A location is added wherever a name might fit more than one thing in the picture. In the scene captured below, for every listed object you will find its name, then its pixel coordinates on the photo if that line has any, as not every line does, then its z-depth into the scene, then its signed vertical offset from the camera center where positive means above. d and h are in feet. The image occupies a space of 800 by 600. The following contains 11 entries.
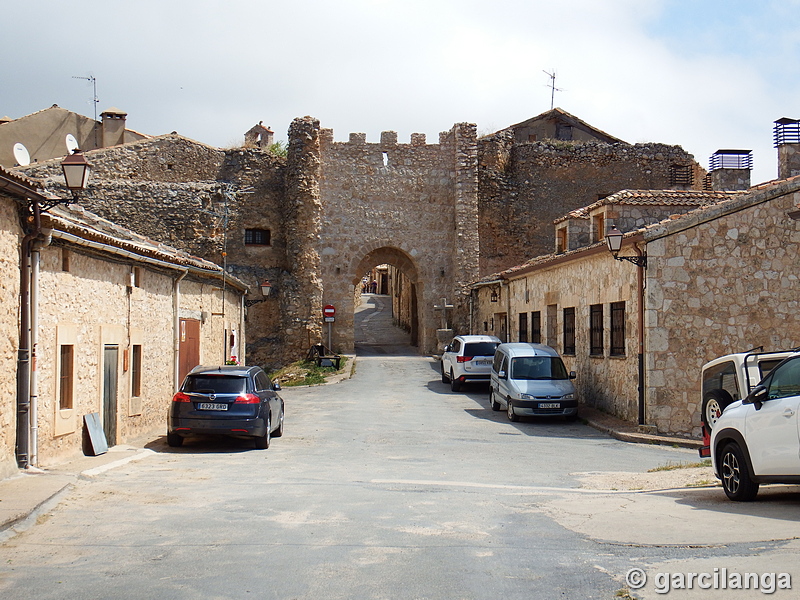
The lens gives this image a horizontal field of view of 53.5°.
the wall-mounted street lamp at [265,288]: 101.69 +5.08
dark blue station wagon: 43.62 -4.36
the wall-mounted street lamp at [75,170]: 36.63 +7.37
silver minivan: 59.16 -4.41
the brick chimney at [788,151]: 70.59 +15.43
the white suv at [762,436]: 24.49 -3.66
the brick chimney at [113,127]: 132.26 +33.95
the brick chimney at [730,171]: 88.69 +17.17
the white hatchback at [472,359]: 79.25 -3.27
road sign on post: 113.80 +2.09
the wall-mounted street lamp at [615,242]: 52.70 +5.53
